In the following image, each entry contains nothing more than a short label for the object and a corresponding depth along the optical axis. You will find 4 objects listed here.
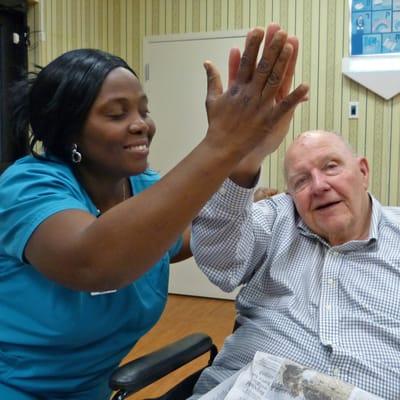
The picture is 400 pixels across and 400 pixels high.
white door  4.08
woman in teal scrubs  0.72
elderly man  1.22
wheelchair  1.09
